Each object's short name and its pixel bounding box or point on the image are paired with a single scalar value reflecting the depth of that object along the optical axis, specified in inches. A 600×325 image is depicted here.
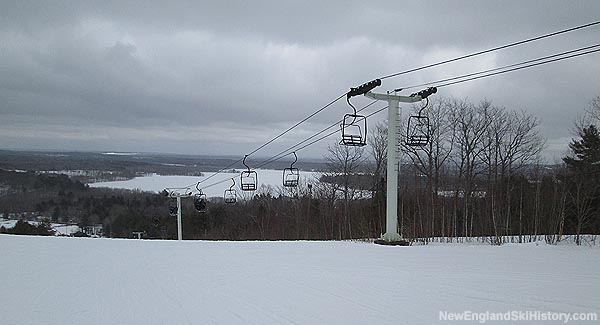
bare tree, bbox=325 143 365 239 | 1242.6
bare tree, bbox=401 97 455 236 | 1047.0
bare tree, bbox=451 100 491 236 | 944.3
